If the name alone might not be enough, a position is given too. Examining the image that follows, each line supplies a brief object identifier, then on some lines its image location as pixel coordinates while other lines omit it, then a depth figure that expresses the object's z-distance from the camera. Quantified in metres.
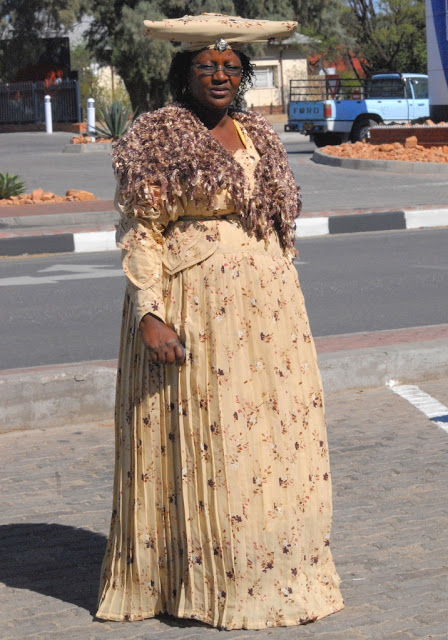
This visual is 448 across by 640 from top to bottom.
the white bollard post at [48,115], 37.52
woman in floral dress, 3.28
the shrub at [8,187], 15.98
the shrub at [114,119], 27.83
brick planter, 22.17
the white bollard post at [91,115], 31.36
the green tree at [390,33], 55.47
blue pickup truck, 28.50
